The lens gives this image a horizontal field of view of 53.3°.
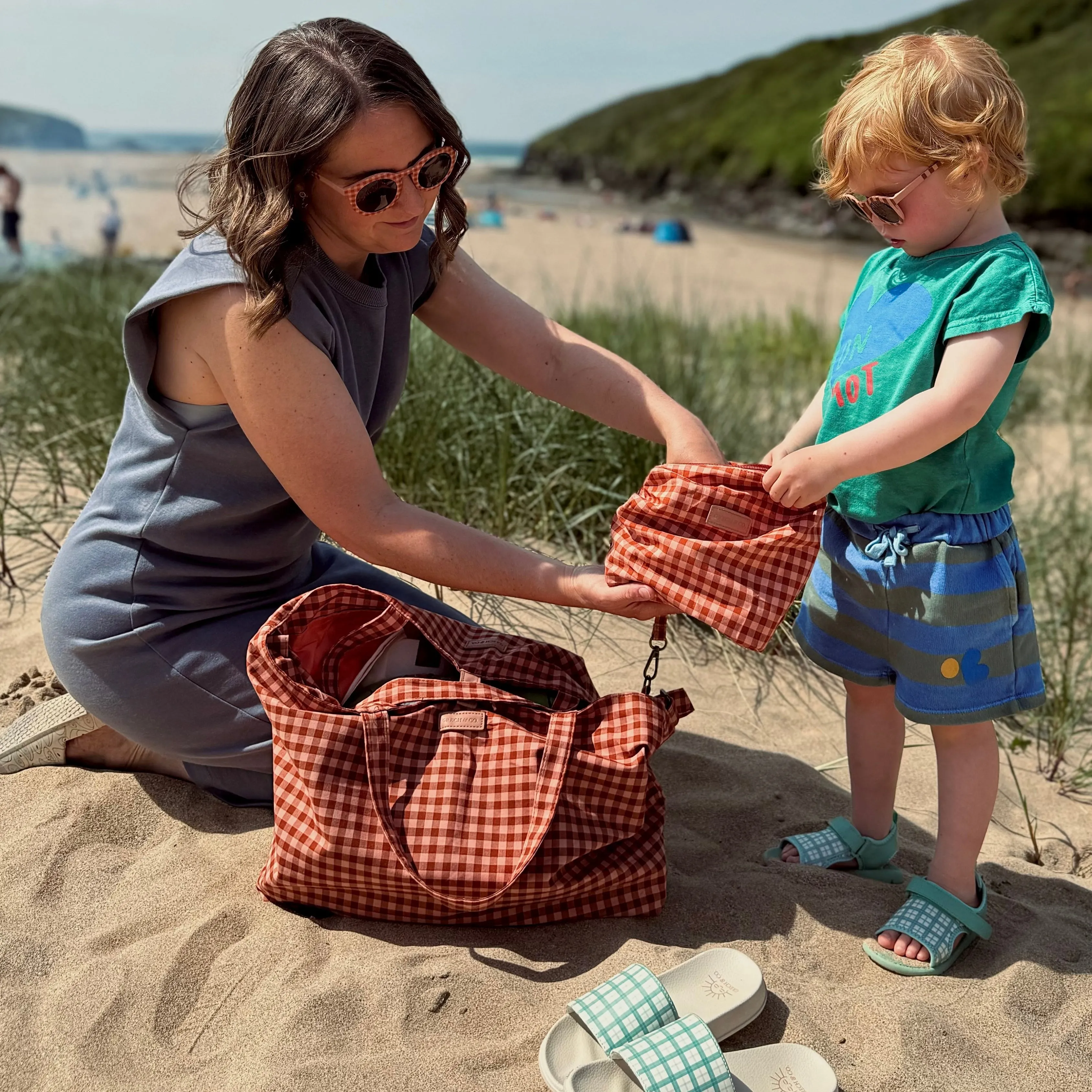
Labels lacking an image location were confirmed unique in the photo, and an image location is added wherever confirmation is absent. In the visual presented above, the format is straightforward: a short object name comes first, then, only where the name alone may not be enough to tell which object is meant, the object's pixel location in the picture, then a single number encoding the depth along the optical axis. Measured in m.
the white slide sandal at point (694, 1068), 1.52
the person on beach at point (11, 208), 10.34
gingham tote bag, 1.79
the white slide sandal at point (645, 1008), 1.58
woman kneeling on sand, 1.87
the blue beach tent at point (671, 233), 19.88
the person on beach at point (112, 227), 11.25
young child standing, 1.81
